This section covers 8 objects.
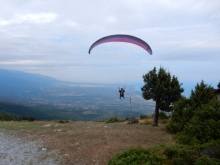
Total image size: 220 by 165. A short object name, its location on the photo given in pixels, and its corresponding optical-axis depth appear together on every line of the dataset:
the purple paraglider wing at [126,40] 15.67
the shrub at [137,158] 6.84
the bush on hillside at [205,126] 10.50
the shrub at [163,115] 23.40
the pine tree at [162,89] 17.33
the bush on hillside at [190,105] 14.67
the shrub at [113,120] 24.00
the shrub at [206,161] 6.35
